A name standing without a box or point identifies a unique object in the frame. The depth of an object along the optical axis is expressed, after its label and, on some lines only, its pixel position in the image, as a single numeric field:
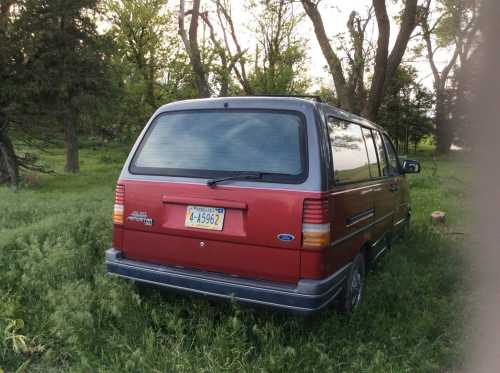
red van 3.18
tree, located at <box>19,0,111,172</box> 11.96
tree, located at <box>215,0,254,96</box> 20.81
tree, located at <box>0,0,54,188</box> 11.52
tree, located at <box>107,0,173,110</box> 26.07
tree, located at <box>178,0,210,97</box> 14.34
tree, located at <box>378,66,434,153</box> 30.03
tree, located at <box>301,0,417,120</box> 9.36
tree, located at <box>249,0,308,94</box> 28.17
